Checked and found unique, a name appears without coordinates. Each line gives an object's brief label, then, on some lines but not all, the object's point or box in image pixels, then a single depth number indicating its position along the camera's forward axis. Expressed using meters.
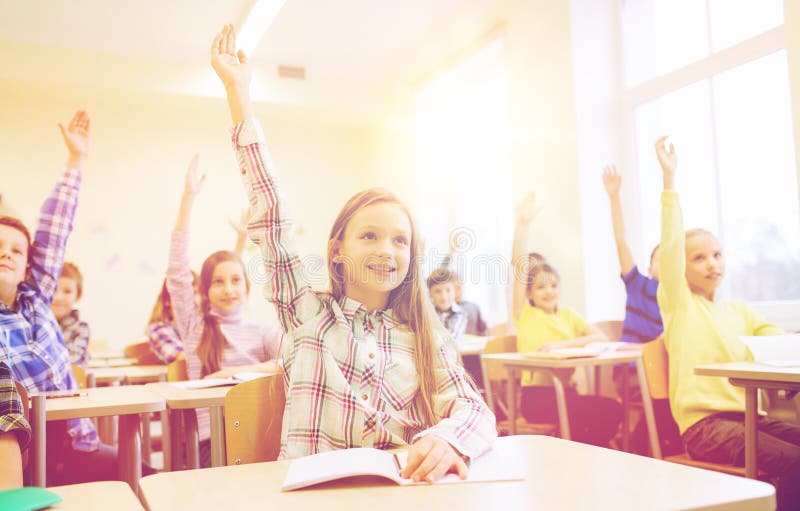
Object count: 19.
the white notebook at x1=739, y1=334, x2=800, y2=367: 2.21
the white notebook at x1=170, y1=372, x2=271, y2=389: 2.18
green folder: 0.70
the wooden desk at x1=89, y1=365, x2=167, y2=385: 3.35
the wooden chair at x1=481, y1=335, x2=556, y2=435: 3.20
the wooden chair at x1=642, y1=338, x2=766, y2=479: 2.42
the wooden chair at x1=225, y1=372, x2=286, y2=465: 1.28
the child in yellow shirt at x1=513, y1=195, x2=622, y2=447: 3.15
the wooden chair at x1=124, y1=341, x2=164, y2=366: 4.14
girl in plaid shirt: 1.19
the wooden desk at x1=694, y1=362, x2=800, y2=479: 1.83
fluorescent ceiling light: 5.14
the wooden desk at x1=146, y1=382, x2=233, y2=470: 1.90
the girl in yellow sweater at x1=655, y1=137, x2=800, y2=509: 2.03
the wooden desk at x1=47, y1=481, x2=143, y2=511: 0.78
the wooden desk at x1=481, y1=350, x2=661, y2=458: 2.64
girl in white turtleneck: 2.68
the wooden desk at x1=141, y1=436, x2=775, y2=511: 0.74
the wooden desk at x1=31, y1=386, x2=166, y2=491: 1.72
